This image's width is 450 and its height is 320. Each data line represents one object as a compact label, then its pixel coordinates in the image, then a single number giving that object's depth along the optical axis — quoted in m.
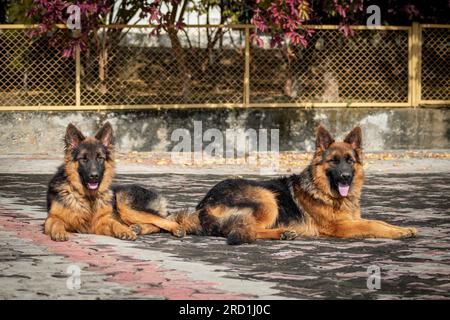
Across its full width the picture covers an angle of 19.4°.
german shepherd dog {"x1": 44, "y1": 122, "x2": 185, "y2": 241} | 13.49
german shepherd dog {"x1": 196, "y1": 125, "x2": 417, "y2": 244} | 13.37
